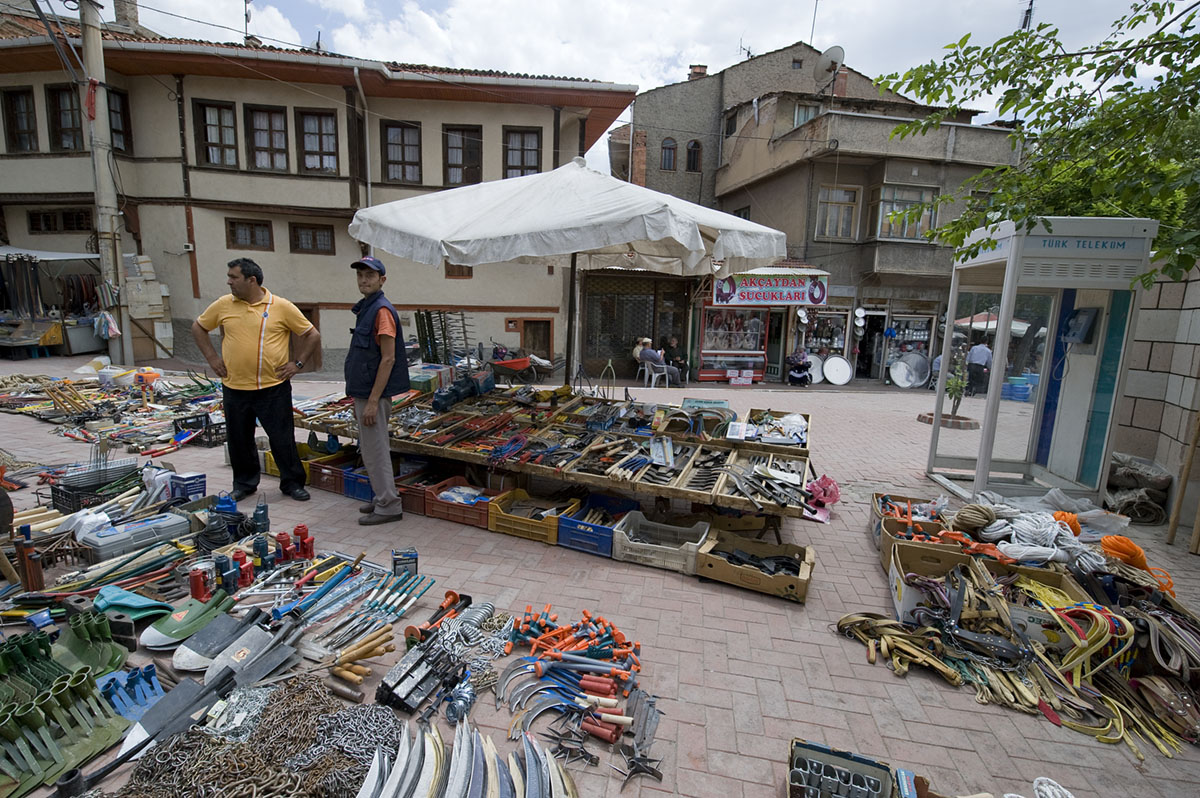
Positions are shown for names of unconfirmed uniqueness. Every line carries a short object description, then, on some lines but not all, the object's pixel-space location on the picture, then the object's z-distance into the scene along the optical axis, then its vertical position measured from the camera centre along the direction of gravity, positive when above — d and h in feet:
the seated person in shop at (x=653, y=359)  51.24 -3.30
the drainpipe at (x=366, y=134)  50.02 +15.61
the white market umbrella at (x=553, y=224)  13.93 +2.61
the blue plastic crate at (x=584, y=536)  14.39 -5.63
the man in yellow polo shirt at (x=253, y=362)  15.58 -1.64
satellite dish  57.57 +27.57
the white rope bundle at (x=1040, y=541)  13.16 -4.98
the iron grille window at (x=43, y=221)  50.01 +6.46
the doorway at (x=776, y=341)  59.72 -1.34
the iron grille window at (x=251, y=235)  50.31 +6.18
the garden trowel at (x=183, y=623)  9.72 -5.84
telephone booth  17.83 -0.49
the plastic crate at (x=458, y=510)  15.88 -5.66
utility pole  40.83 +8.91
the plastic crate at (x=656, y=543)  13.74 -5.69
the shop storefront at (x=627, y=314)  58.90 +0.87
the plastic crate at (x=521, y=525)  14.95 -5.66
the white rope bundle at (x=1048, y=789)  7.46 -6.02
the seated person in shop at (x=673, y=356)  57.36 -3.38
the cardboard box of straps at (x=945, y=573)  11.02 -5.46
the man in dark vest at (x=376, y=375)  14.93 -1.78
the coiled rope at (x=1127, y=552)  13.62 -5.04
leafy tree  11.86 +5.32
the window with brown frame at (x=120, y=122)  46.91 +14.82
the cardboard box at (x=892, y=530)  14.80 -5.37
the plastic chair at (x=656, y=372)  51.06 -4.45
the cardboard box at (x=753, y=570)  12.66 -5.68
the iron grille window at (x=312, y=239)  51.47 +6.22
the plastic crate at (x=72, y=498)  15.12 -5.49
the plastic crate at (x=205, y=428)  24.57 -5.67
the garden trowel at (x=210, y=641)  9.23 -5.82
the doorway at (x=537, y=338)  54.75 -2.08
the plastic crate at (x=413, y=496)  16.81 -5.56
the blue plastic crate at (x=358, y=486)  17.49 -5.57
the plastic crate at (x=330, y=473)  18.21 -5.41
